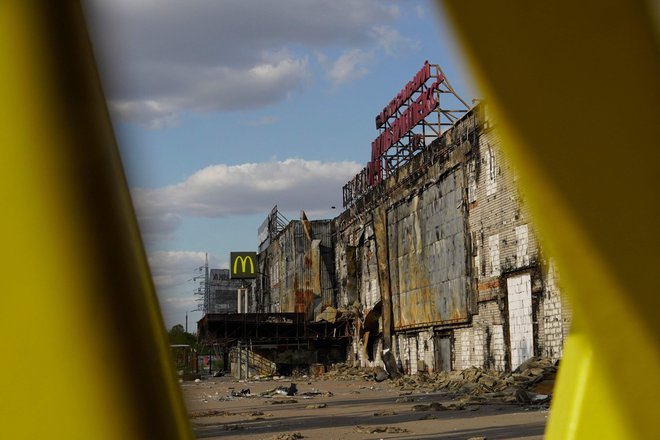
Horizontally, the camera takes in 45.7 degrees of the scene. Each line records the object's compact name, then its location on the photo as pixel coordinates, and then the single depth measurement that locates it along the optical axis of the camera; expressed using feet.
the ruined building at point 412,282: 61.21
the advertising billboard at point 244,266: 181.93
